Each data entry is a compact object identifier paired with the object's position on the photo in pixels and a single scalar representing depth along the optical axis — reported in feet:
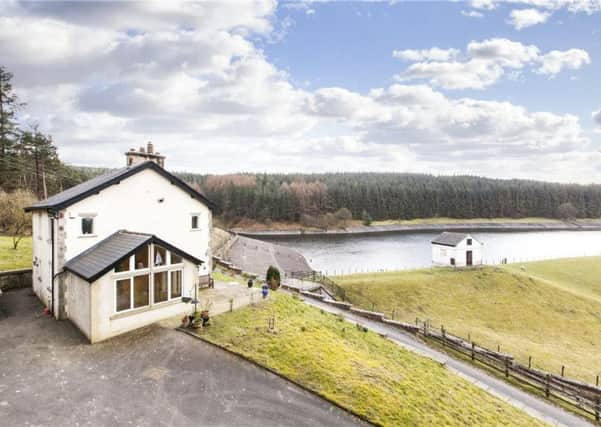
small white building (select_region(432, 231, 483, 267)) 141.18
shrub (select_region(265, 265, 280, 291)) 85.20
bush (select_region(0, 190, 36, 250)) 102.27
